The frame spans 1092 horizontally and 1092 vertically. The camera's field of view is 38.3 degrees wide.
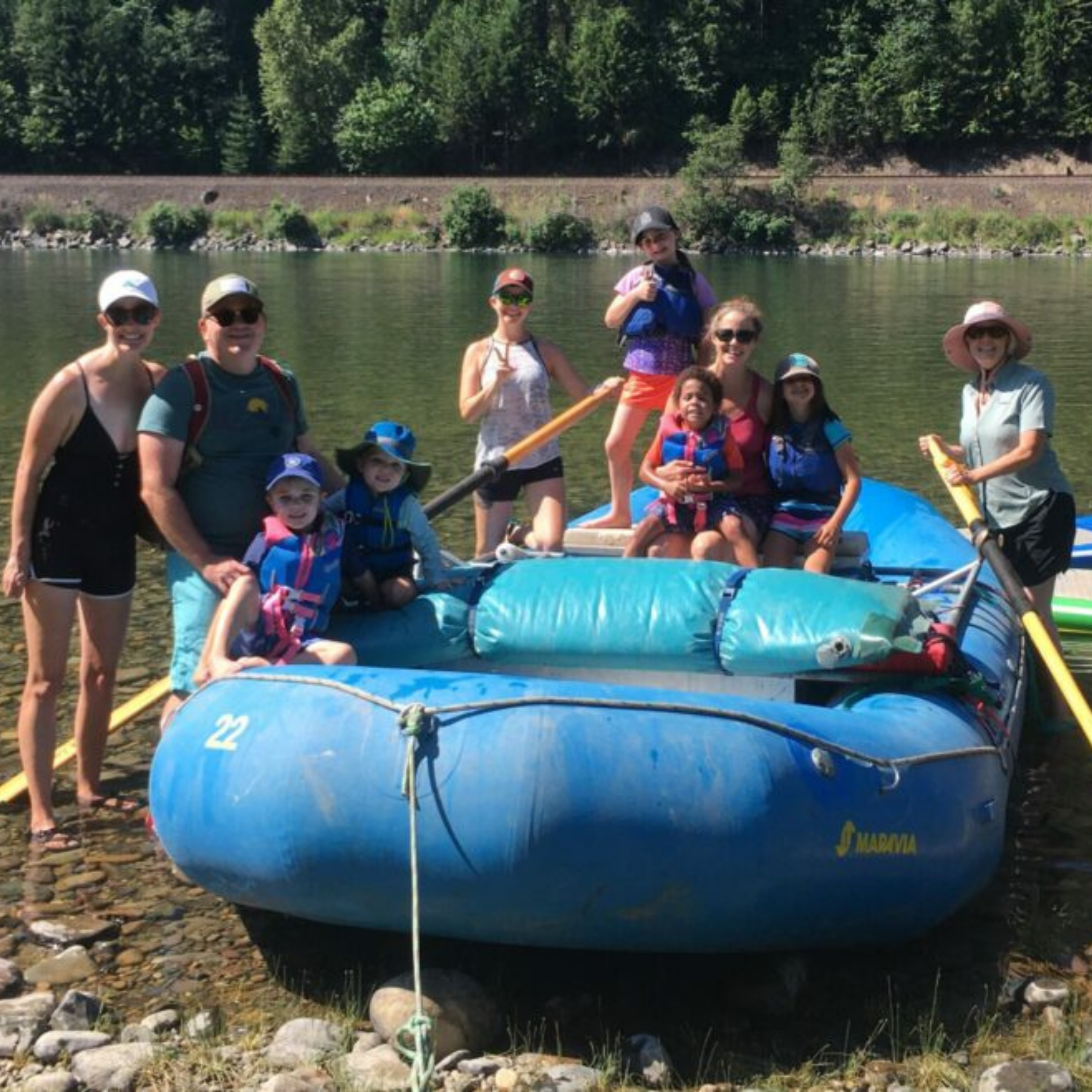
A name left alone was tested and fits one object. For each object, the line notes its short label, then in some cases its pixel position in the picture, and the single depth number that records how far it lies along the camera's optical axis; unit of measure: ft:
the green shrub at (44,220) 201.16
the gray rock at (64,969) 15.44
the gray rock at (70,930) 16.24
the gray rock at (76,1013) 14.28
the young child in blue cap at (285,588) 16.62
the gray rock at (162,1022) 14.28
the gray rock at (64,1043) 13.79
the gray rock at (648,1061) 13.50
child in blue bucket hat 18.11
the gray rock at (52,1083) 13.12
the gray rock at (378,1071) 13.23
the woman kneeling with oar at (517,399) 23.84
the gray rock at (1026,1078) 13.11
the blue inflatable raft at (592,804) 13.65
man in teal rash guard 16.70
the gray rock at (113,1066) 13.25
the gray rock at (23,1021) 13.91
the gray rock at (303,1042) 13.71
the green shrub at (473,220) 185.98
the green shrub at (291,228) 192.44
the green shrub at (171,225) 196.65
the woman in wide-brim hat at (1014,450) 19.74
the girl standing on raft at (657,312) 23.77
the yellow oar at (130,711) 19.77
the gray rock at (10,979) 15.07
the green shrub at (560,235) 180.75
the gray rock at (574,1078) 13.25
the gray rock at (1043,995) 14.80
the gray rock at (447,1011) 13.98
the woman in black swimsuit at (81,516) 17.11
